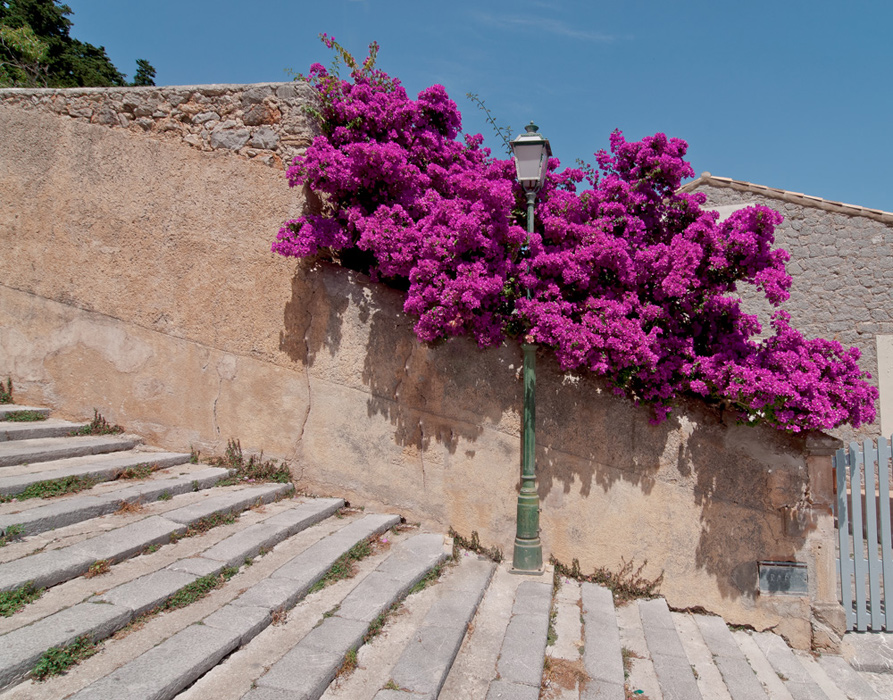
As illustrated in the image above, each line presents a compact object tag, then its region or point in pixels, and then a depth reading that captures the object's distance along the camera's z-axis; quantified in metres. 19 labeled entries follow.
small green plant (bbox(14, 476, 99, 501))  3.95
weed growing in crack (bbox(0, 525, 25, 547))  3.34
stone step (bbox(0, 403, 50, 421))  5.34
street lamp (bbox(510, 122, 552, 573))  4.84
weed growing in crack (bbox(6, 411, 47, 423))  5.36
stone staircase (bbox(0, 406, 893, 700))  2.73
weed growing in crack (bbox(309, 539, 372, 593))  3.89
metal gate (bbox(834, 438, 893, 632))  4.80
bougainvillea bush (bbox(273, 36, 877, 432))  4.66
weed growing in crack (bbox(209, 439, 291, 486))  5.42
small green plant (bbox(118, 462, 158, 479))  4.70
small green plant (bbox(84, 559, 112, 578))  3.24
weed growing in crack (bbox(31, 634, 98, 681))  2.43
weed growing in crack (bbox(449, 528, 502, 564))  5.06
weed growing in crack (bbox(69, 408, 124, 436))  5.54
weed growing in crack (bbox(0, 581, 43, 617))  2.75
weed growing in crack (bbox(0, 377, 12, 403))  5.70
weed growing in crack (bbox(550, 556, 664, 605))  4.95
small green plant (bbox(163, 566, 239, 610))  3.20
